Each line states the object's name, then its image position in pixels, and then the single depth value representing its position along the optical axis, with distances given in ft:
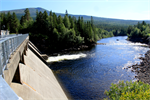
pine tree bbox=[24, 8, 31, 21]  351.54
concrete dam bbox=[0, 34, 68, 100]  6.48
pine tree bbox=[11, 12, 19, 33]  273.91
